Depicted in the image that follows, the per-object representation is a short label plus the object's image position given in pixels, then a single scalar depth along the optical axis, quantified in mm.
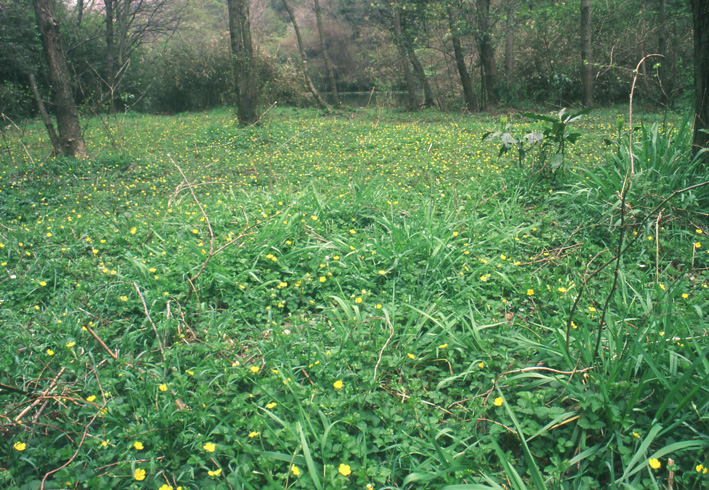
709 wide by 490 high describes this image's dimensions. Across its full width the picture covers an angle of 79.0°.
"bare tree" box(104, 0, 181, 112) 14398
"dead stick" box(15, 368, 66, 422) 1797
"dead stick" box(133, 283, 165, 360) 2256
